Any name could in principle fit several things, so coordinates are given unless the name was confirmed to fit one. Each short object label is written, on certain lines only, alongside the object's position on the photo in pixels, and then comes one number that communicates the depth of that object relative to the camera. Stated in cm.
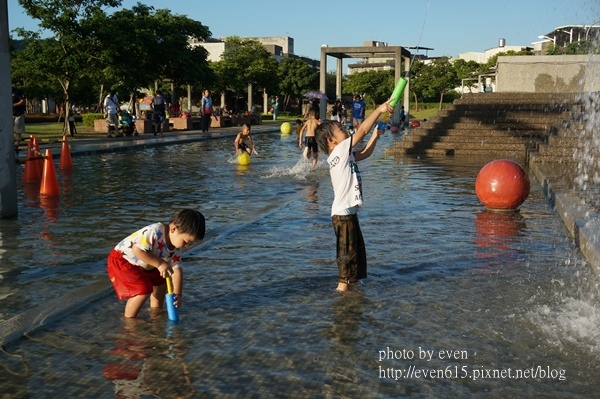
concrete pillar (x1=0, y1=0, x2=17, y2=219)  955
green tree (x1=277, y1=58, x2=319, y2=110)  9762
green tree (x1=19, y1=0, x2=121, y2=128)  2816
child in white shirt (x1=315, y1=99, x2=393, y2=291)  617
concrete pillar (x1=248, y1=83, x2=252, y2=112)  7362
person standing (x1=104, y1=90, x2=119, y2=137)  3009
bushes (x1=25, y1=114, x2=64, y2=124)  5303
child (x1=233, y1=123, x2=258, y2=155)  1909
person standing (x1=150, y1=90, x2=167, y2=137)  3291
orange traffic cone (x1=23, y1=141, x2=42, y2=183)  1446
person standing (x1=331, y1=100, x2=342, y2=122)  3475
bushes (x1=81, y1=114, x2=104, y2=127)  3862
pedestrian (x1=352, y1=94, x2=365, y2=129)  3172
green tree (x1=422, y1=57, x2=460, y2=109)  8662
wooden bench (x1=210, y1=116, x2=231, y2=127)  4587
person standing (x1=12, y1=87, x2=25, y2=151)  1992
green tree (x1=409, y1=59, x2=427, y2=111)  8762
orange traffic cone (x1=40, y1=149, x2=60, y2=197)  1229
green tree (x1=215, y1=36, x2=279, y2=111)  7031
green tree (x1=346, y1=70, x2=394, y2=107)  10112
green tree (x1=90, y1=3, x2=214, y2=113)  3011
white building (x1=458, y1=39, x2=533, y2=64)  13255
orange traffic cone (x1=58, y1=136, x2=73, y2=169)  1735
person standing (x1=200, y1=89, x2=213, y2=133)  3422
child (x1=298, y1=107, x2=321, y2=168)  1711
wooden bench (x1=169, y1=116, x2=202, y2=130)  3988
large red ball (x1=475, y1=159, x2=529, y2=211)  1030
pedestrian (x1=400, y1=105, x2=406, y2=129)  4646
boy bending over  505
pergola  4569
